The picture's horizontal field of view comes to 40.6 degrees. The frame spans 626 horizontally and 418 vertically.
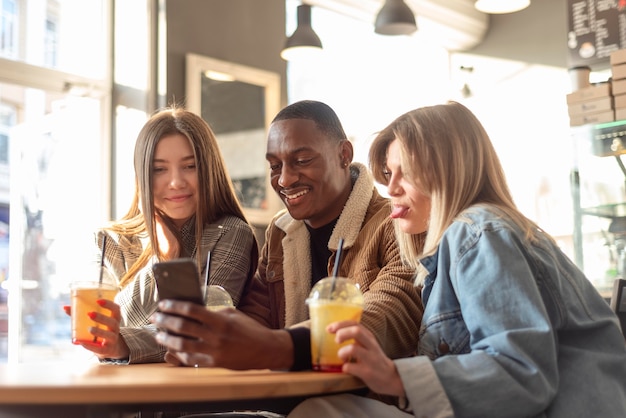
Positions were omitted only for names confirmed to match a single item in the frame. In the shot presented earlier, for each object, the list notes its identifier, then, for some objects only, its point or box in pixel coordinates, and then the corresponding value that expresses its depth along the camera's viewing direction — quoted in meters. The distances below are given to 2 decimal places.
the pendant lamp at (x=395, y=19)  5.20
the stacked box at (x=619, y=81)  4.04
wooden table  1.15
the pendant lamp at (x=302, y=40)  5.35
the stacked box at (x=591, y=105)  4.14
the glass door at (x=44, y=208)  4.91
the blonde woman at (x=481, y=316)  1.39
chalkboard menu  5.26
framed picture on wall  5.52
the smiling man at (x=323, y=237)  1.81
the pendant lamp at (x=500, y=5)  5.28
